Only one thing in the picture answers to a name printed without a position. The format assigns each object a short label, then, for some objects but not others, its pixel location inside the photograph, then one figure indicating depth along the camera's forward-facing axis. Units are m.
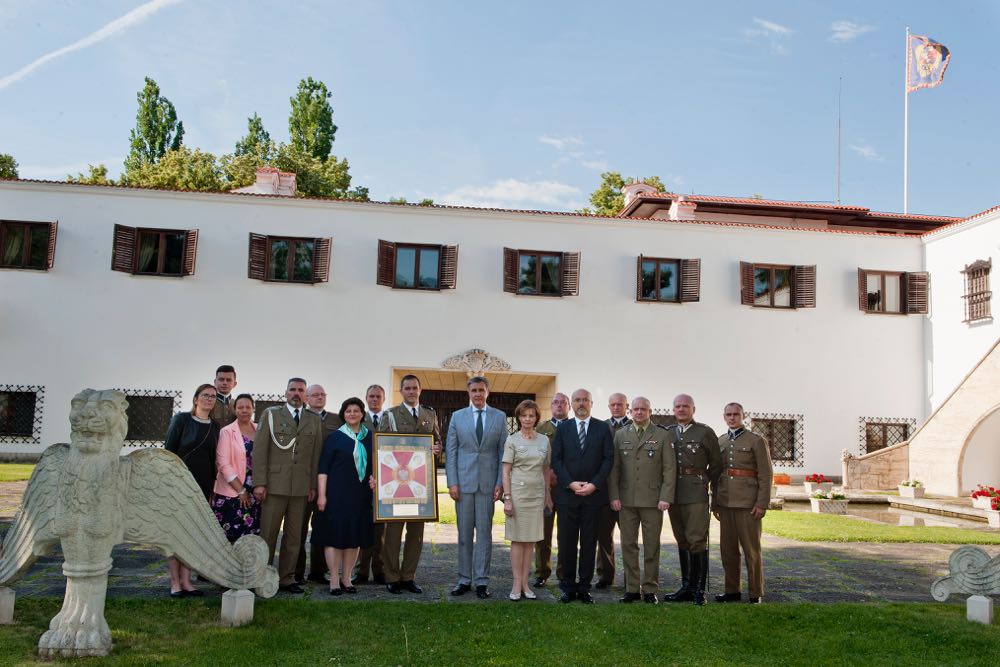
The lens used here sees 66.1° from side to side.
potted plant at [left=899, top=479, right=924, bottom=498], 16.78
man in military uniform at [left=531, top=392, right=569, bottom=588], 7.16
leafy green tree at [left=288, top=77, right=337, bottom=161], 40.78
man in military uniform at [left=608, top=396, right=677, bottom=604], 6.52
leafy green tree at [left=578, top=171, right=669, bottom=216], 35.12
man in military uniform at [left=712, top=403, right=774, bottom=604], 6.61
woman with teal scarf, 6.42
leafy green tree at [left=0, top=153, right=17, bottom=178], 32.53
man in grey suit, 6.64
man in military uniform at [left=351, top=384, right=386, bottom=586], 6.96
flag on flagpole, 24.89
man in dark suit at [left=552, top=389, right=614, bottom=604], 6.48
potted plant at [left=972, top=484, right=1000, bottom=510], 14.22
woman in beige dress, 6.37
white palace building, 18.17
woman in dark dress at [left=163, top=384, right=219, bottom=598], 6.39
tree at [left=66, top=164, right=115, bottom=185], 33.84
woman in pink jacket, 6.43
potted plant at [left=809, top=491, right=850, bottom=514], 14.73
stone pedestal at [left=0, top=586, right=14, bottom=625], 5.18
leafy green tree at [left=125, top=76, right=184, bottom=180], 42.03
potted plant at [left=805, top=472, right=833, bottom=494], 17.06
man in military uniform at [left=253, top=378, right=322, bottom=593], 6.50
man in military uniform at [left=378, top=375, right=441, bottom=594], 6.66
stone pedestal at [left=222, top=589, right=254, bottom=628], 5.30
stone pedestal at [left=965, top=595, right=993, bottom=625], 5.92
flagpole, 27.98
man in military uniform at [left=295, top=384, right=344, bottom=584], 6.81
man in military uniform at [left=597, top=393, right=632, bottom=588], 6.93
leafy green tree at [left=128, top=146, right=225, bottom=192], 32.16
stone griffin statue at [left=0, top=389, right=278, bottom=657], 4.68
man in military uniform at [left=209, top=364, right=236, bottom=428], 6.91
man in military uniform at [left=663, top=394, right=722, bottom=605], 6.61
